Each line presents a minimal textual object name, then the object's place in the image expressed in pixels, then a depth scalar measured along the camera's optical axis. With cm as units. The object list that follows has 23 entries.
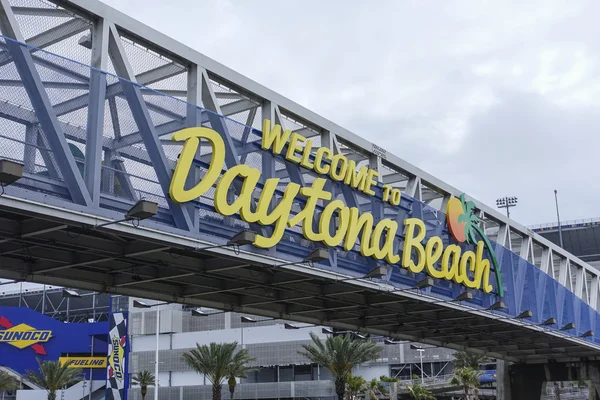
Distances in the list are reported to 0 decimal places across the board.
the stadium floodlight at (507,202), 11741
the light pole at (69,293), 1998
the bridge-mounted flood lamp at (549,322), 3253
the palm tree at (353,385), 6879
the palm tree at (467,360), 8075
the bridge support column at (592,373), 4722
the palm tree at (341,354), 5984
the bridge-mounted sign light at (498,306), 2738
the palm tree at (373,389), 7625
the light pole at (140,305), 2111
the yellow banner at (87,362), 8312
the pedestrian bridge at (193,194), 1357
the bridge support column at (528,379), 4925
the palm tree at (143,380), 8775
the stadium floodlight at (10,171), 1143
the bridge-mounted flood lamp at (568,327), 3534
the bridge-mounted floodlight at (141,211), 1358
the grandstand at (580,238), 12825
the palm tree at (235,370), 6925
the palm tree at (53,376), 7425
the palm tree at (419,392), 7581
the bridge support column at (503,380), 4875
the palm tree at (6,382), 7881
